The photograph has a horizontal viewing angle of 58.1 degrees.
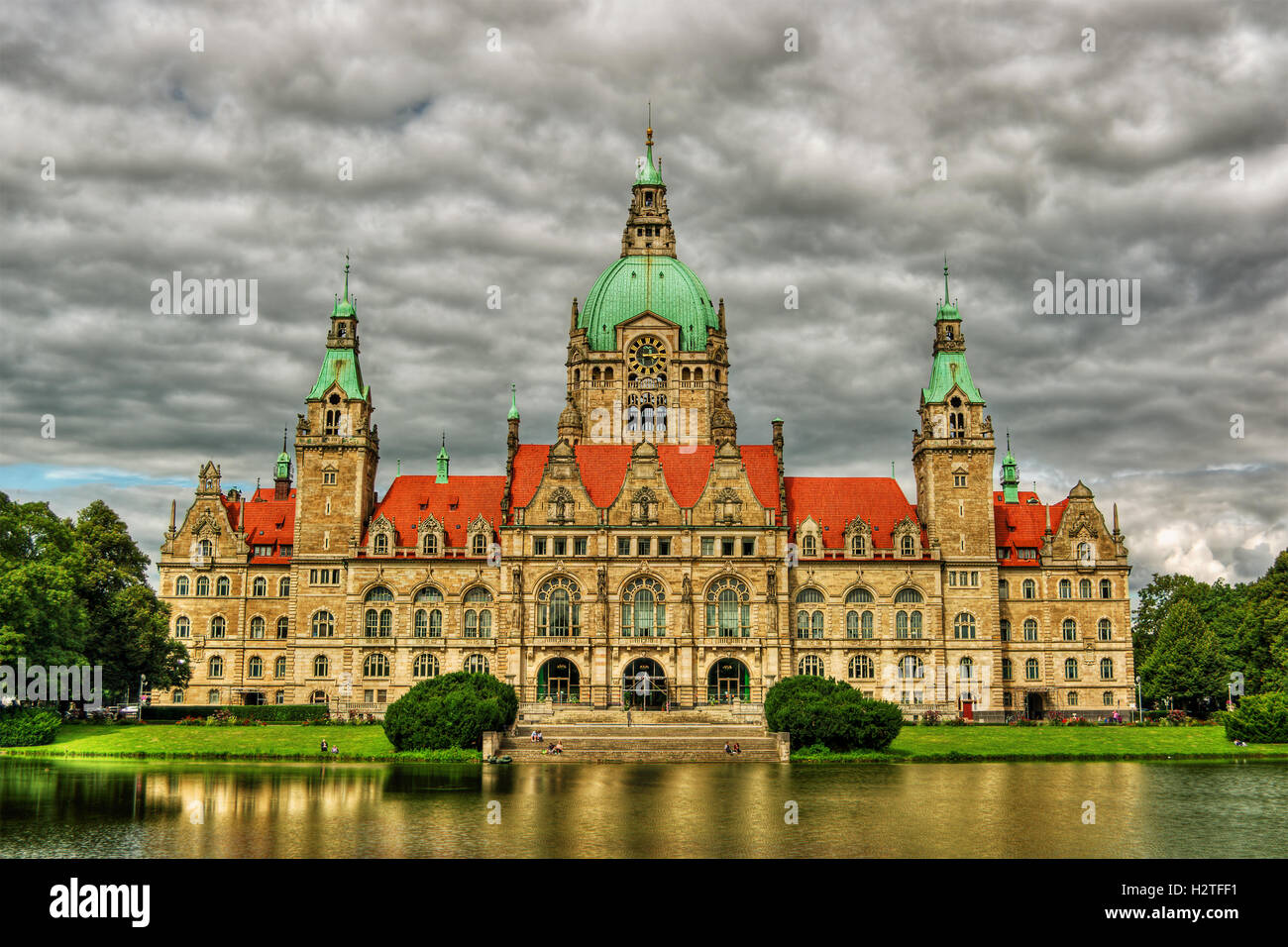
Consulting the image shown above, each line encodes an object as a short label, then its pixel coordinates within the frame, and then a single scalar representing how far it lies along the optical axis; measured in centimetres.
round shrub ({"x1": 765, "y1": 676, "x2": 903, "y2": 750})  5944
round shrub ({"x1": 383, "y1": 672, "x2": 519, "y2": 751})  5966
